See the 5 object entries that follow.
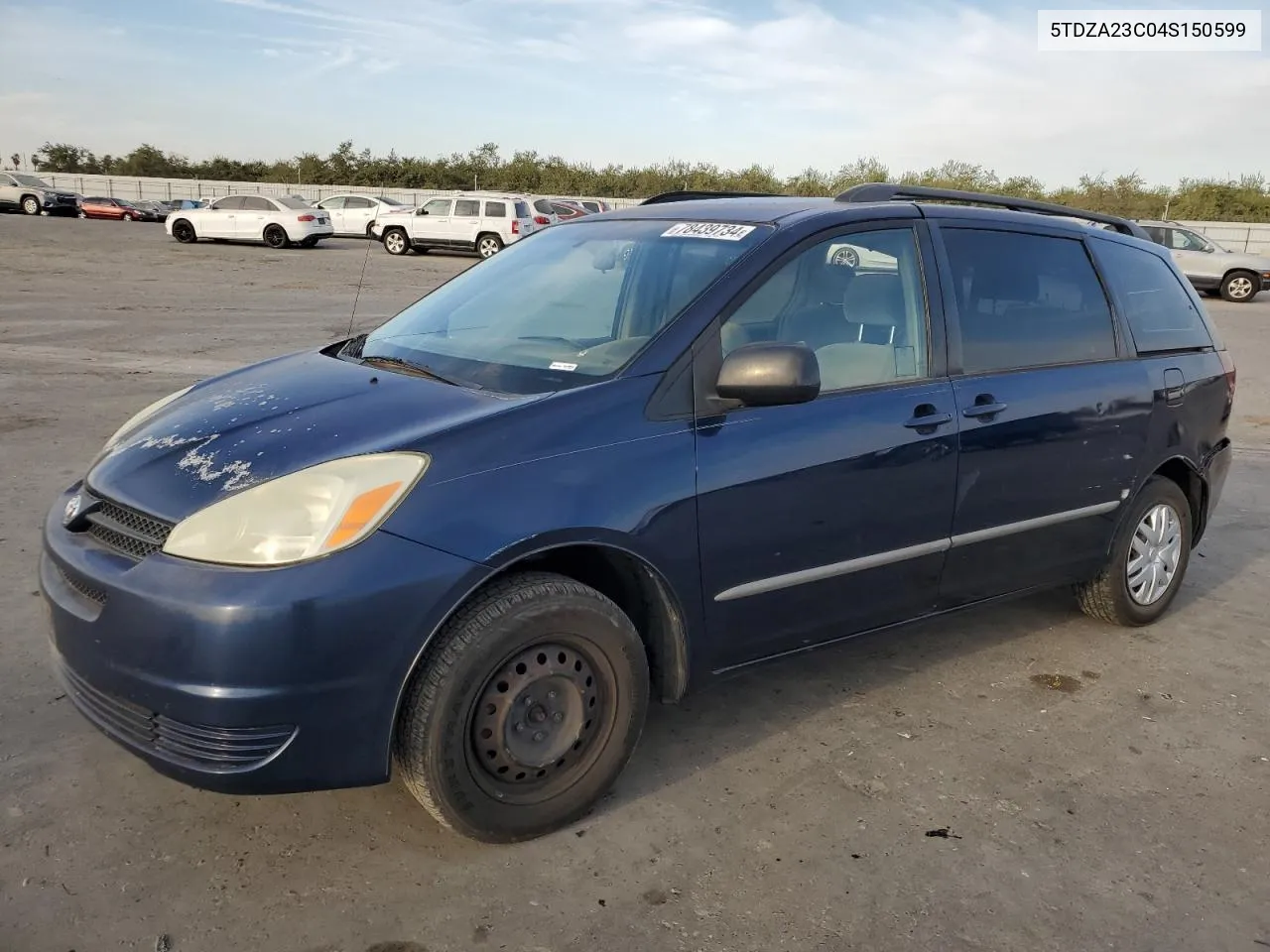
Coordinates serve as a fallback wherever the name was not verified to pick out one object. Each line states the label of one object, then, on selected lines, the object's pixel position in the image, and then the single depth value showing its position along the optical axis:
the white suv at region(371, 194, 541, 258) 28.34
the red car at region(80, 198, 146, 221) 41.09
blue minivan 2.39
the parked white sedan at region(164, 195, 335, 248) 29.02
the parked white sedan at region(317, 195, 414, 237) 35.75
